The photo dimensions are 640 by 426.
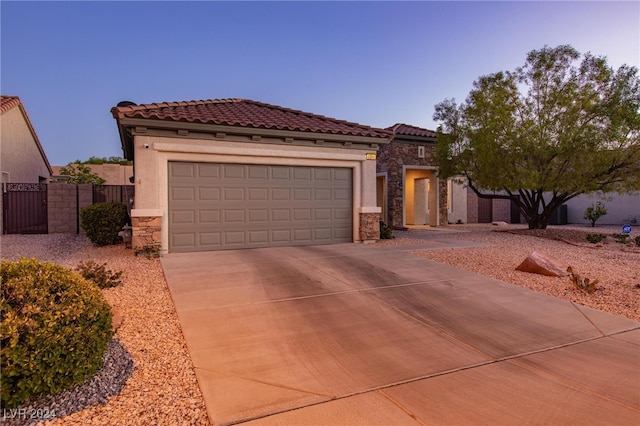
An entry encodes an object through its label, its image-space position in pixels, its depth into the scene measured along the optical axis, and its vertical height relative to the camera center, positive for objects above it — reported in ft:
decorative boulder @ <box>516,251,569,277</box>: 24.93 -4.06
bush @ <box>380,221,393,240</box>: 41.78 -2.89
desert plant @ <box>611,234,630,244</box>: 42.59 -3.68
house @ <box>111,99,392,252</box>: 30.12 +2.90
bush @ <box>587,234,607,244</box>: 42.98 -3.61
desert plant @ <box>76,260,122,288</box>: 20.18 -3.76
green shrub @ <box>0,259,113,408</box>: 8.45 -3.01
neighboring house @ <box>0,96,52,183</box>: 56.70 +10.67
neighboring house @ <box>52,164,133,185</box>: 97.60 +9.14
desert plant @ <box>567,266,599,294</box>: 21.02 -4.44
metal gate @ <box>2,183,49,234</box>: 46.32 -0.15
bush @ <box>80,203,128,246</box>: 34.71 -1.43
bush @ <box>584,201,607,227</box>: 67.62 -1.07
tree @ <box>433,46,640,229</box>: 42.22 +9.44
